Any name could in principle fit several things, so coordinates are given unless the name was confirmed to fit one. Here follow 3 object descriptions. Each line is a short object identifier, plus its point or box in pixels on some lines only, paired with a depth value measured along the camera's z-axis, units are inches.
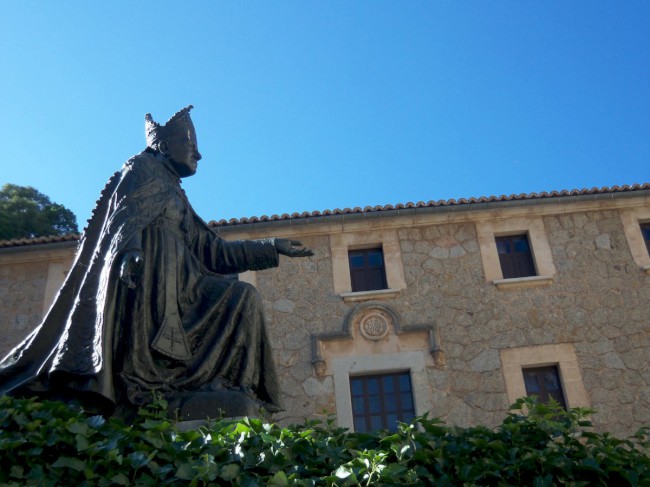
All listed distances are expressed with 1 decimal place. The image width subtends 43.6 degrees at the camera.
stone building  540.4
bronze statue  164.9
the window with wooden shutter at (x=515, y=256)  592.7
